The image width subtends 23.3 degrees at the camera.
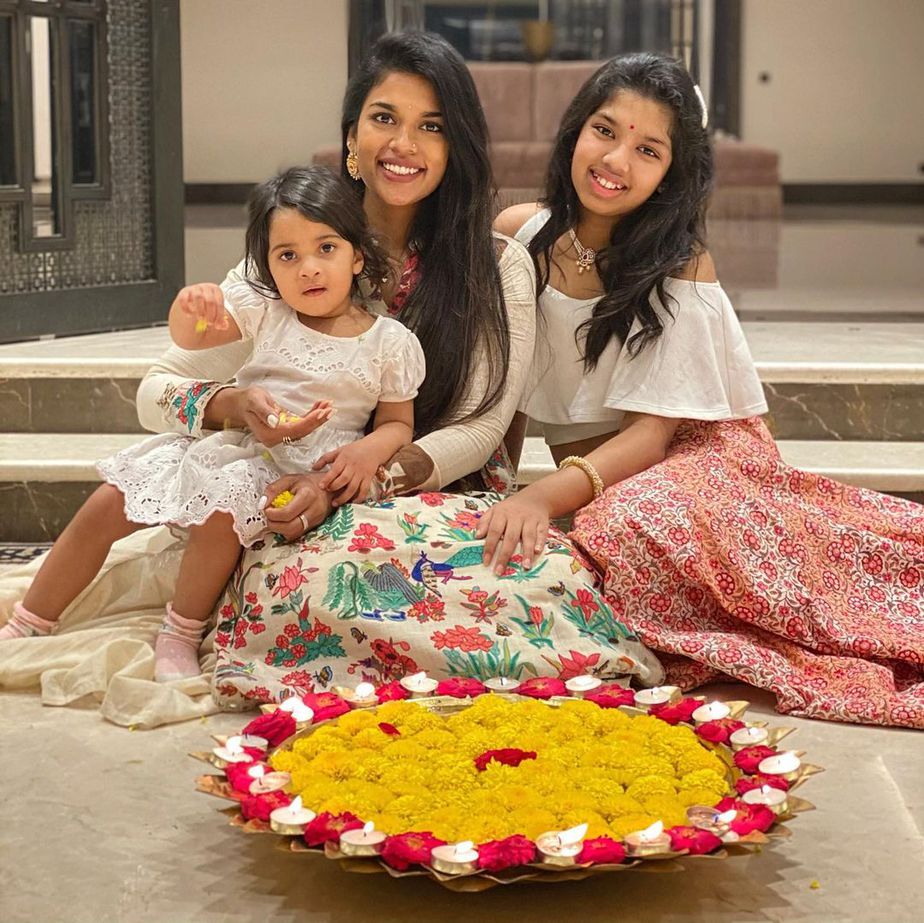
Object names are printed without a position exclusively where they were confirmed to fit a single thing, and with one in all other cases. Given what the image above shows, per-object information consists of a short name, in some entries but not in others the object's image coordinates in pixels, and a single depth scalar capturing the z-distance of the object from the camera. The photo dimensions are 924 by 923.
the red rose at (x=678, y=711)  2.19
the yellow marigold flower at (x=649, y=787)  2.01
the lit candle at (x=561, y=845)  1.89
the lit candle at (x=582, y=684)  2.27
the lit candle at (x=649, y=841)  1.91
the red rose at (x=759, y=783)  2.03
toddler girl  2.47
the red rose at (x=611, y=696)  2.23
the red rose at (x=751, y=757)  2.08
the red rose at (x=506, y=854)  1.90
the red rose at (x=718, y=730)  2.14
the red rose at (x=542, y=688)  2.27
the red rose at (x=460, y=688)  2.26
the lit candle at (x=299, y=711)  2.18
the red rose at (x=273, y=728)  2.14
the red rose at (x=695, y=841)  1.91
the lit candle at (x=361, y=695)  2.22
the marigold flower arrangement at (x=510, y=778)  1.93
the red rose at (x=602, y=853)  1.90
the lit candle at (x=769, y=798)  1.98
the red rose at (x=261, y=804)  1.98
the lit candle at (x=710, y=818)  1.94
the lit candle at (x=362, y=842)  1.91
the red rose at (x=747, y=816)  1.94
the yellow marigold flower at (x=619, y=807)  1.98
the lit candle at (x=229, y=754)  2.06
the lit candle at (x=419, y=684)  2.27
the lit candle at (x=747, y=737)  2.11
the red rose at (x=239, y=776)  2.02
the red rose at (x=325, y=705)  2.19
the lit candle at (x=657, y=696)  2.23
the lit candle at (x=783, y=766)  2.05
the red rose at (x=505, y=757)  2.07
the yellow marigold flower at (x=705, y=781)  2.03
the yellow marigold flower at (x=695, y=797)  2.00
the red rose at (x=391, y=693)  2.23
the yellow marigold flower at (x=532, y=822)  1.95
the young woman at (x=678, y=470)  2.52
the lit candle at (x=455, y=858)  1.89
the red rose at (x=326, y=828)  1.94
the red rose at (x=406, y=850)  1.90
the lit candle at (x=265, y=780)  2.01
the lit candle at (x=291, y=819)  1.94
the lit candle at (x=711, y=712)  2.17
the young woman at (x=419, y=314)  2.57
